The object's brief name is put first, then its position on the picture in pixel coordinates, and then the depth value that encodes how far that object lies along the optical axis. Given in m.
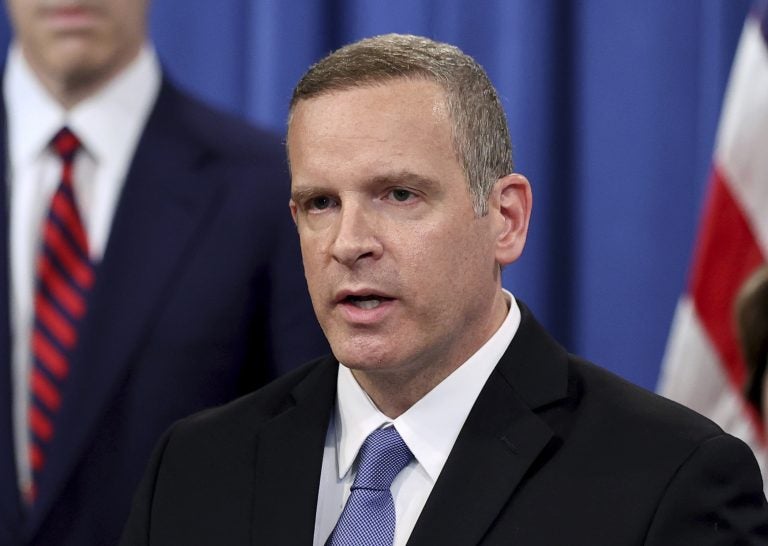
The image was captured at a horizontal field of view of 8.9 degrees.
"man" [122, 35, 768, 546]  3.27
